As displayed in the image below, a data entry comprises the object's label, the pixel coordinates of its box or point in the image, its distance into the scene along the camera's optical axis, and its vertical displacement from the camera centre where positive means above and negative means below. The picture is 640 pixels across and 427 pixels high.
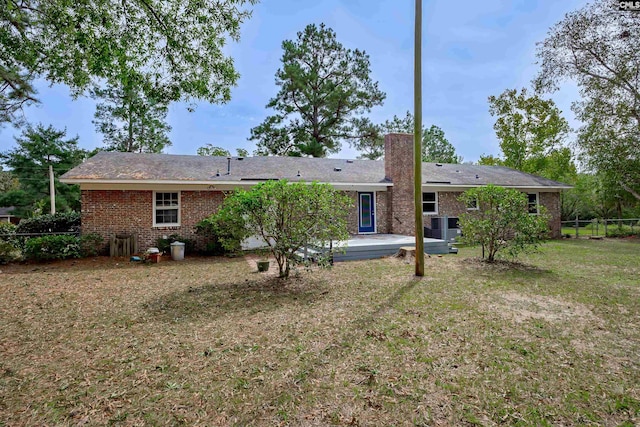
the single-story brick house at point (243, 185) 11.50 +1.34
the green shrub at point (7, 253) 9.98 -0.95
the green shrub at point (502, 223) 9.11 -0.16
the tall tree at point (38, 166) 25.52 +4.26
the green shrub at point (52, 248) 10.25 -0.84
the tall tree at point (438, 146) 37.94 +8.20
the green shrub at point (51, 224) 12.87 -0.12
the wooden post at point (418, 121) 7.60 +2.25
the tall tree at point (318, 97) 26.50 +9.84
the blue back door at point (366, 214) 14.55 +0.20
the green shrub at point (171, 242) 11.52 -0.80
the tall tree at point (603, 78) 16.97 +7.55
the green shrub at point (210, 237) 11.87 -0.64
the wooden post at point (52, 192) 21.39 +1.86
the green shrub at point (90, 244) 10.91 -0.76
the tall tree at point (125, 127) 25.89 +7.46
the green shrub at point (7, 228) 13.60 -0.29
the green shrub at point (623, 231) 18.36 -0.83
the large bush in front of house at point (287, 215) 6.88 +0.10
